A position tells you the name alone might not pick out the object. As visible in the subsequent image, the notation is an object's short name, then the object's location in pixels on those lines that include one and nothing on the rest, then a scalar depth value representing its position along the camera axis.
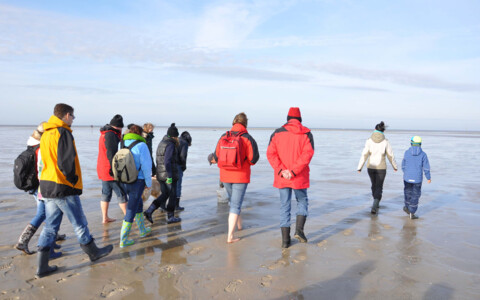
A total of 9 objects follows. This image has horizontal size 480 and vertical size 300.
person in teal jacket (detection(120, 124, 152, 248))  5.10
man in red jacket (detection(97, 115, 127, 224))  5.78
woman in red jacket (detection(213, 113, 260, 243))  5.23
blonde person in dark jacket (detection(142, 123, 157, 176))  6.99
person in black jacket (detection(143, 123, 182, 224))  6.31
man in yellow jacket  3.96
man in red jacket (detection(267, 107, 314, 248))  5.09
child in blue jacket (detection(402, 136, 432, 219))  6.91
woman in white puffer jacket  7.40
